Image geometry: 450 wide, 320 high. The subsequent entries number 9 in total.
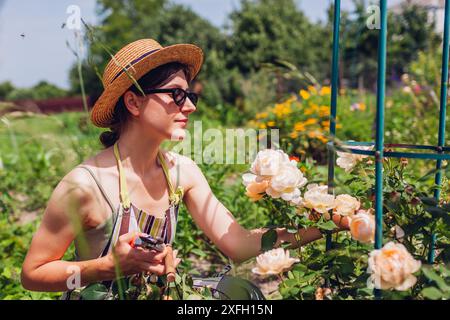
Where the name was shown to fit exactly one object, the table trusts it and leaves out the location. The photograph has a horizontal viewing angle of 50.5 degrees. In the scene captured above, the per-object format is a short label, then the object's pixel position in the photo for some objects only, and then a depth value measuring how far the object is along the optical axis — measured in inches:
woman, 48.9
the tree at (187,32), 540.7
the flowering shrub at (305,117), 164.6
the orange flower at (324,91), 195.8
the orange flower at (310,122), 166.6
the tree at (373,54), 694.3
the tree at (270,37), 609.0
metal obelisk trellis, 36.2
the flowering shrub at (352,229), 34.6
